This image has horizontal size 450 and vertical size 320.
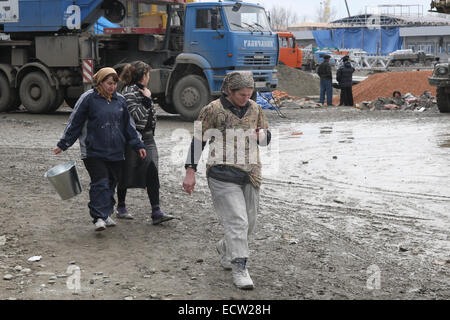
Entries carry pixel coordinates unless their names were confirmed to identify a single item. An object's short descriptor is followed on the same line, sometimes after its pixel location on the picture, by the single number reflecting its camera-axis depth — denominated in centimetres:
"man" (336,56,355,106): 2238
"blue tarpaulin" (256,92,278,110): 2033
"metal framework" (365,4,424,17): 7465
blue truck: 1703
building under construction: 6650
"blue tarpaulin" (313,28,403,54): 6644
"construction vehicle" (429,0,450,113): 1866
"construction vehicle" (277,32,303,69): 3712
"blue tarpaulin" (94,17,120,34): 1872
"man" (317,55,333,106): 2291
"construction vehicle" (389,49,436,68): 5588
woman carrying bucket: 631
